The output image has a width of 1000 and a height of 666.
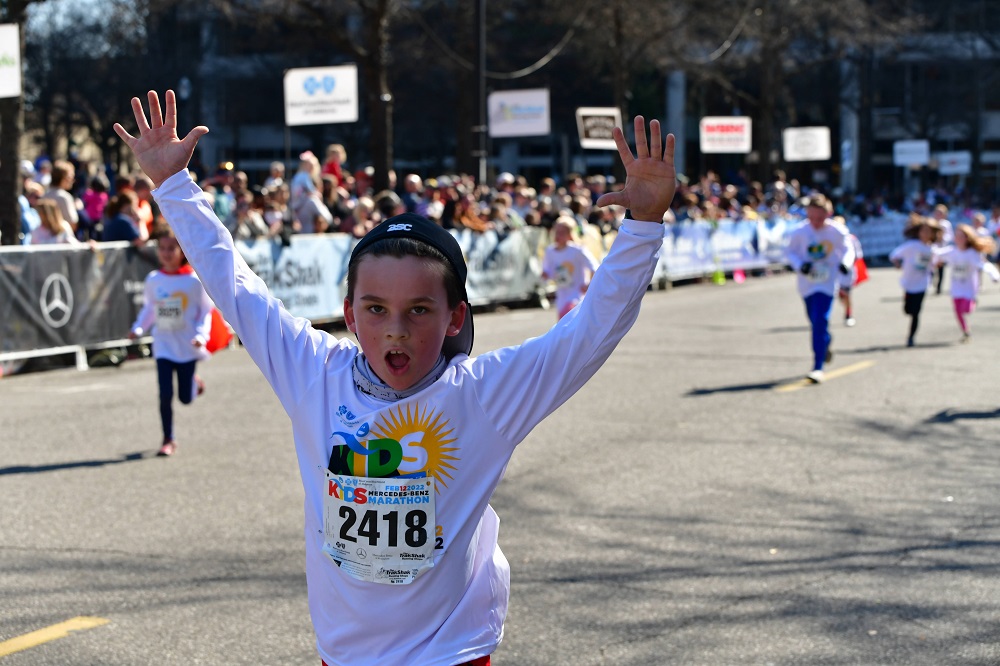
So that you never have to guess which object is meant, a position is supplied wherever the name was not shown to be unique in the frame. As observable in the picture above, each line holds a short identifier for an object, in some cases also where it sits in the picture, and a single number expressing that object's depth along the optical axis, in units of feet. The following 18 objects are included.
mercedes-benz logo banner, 45.39
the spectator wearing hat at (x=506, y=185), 81.05
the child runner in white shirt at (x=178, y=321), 32.60
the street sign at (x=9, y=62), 46.91
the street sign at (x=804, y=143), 125.90
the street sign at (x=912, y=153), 164.14
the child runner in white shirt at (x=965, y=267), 57.72
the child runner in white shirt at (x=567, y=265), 48.62
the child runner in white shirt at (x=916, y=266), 56.65
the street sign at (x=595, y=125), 92.58
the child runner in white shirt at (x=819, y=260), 45.65
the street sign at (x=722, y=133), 115.14
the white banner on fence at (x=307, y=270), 55.62
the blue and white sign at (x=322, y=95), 63.05
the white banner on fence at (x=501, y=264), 69.77
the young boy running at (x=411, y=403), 9.54
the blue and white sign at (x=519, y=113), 92.68
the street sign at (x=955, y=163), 181.27
